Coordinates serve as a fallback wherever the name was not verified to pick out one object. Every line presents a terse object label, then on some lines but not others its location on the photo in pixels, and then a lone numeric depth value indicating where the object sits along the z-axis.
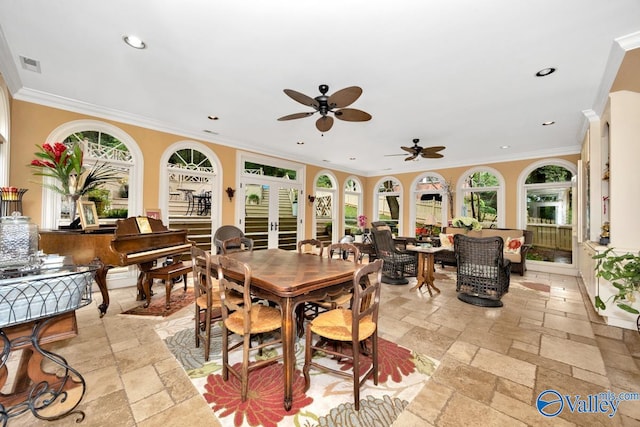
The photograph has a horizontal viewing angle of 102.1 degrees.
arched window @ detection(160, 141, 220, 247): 4.70
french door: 5.97
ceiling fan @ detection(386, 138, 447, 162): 4.83
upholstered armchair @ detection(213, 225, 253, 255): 5.11
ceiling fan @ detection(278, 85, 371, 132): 2.55
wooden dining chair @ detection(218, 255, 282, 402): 1.65
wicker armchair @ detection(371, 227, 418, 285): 4.46
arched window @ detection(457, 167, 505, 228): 6.52
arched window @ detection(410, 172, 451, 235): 7.33
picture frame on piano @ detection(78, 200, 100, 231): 2.78
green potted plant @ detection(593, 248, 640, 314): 2.08
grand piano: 2.61
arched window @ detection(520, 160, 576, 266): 5.74
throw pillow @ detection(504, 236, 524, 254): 5.32
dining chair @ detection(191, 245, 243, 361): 2.01
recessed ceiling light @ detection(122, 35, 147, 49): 2.33
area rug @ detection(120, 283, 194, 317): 3.17
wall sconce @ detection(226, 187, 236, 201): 5.42
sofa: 5.27
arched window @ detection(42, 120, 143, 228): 3.63
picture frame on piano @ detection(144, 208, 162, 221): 4.36
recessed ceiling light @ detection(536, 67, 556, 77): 2.72
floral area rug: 1.57
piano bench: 3.24
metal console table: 1.30
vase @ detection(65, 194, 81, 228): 2.74
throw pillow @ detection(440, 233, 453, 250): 5.89
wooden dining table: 1.63
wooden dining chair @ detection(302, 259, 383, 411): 1.61
